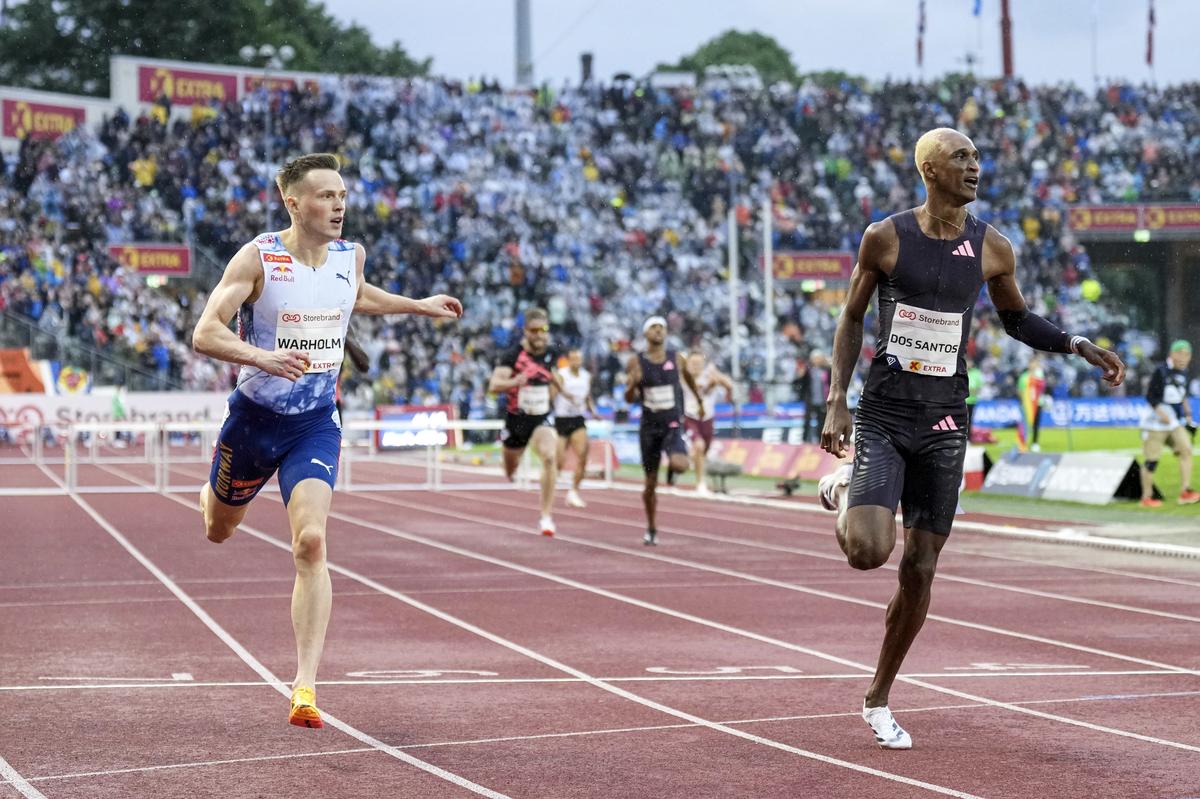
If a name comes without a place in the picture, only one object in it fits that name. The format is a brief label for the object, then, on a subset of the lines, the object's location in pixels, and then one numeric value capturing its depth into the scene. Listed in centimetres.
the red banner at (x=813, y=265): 4509
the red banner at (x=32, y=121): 4828
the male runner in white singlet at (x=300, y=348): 668
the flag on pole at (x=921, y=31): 6197
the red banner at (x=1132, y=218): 4800
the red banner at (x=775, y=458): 2492
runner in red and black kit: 1691
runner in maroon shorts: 2361
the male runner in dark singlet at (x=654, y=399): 1639
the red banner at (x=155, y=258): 4172
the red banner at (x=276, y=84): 4834
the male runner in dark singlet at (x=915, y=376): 637
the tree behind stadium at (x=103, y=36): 7481
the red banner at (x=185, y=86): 4953
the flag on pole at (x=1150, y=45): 5794
